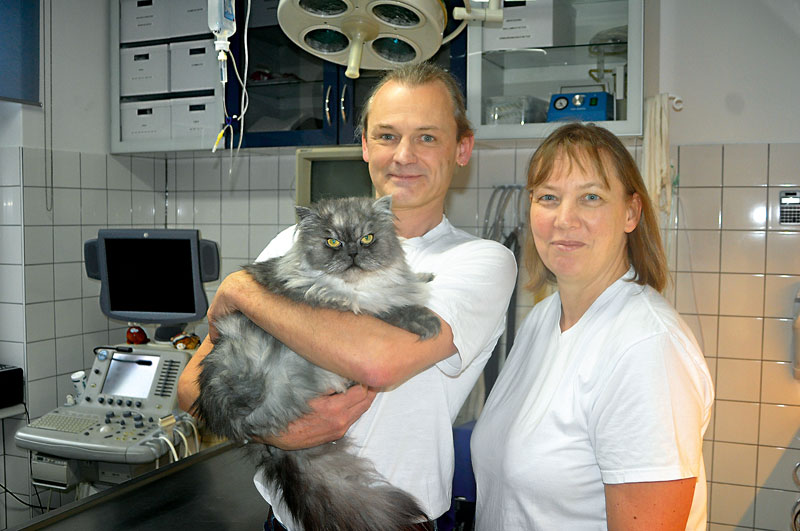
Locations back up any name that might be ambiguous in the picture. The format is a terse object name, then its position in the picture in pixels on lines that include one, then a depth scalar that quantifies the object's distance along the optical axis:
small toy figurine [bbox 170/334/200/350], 2.92
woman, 1.03
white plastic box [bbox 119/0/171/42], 3.39
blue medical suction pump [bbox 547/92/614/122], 2.65
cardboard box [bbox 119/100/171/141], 3.40
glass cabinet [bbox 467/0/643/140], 2.66
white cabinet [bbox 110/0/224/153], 3.29
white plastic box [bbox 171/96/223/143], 3.27
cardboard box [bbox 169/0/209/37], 3.29
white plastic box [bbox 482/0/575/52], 2.77
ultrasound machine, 2.56
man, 1.16
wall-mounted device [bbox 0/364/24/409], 3.00
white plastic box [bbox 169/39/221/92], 3.28
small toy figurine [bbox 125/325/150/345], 3.05
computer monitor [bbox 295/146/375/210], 2.97
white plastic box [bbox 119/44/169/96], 3.40
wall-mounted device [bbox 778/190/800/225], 2.79
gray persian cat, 1.22
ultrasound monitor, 2.93
